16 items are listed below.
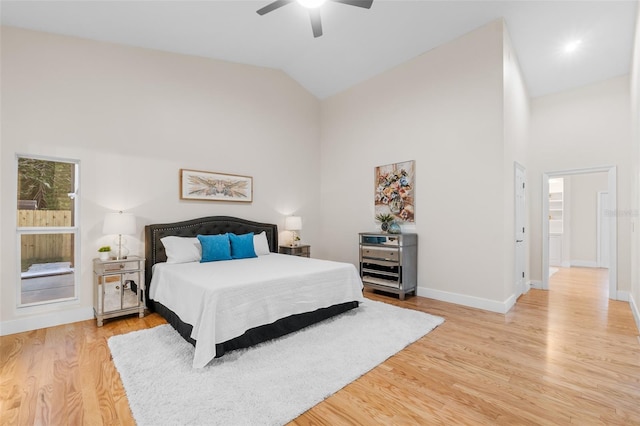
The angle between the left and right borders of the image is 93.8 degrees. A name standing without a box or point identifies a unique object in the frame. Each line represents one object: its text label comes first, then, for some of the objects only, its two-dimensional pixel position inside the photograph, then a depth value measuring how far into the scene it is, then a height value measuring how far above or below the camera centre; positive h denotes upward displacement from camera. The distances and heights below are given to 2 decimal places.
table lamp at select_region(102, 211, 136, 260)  3.53 -0.13
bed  2.54 -0.82
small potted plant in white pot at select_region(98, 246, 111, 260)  3.62 -0.48
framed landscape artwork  4.54 +0.43
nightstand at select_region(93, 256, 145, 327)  3.44 -0.90
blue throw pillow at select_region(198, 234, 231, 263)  4.08 -0.48
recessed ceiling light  4.06 +2.33
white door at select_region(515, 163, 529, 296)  4.41 -0.27
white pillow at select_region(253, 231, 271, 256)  4.76 -0.51
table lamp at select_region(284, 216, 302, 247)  5.48 -0.18
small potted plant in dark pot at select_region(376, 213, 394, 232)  4.91 -0.12
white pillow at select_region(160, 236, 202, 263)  3.97 -0.49
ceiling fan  2.98 +2.11
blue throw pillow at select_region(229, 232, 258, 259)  4.34 -0.50
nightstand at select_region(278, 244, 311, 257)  5.32 -0.67
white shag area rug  1.89 -1.25
